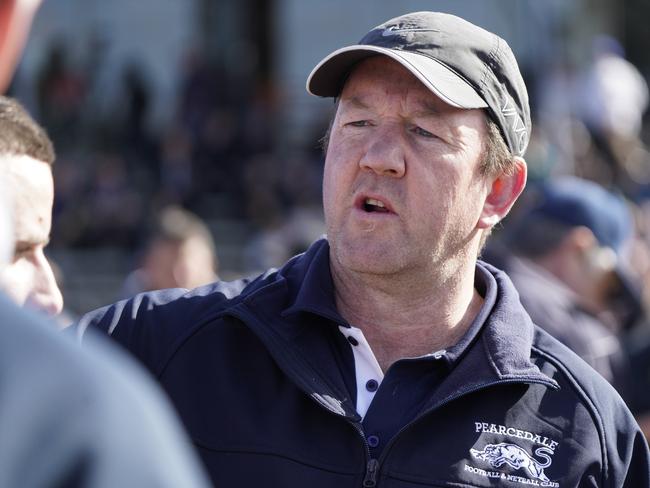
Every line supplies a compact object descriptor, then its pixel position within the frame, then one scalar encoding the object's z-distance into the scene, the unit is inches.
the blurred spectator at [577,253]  391.9
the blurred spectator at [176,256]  568.7
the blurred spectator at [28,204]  199.6
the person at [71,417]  82.4
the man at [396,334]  203.2
